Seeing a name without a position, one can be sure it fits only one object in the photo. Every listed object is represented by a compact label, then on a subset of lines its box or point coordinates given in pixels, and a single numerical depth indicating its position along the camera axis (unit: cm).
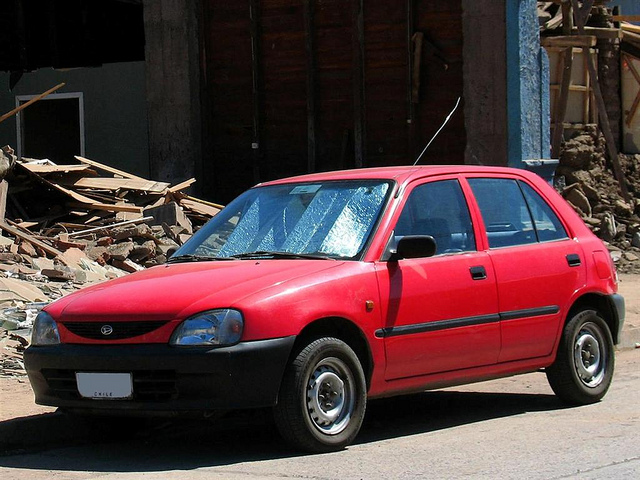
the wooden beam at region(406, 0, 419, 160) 1725
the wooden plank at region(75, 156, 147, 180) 1566
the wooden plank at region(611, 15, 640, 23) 2002
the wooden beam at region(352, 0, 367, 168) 1759
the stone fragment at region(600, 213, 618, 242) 1770
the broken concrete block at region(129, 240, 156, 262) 1340
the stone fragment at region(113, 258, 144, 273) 1306
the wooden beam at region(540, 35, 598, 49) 1672
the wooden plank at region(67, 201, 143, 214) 1461
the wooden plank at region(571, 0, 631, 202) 1708
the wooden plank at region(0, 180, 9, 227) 1354
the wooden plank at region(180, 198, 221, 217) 1548
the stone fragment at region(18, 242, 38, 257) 1273
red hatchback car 638
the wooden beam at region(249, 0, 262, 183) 1828
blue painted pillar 1644
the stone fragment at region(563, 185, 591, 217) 1794
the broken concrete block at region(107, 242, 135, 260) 1312
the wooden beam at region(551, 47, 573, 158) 1755
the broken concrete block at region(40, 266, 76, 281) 1191
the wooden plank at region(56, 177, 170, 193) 1506
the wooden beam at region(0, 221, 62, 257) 1283
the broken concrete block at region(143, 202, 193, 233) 1466
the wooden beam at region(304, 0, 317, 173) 1791
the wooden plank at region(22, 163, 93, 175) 1458
